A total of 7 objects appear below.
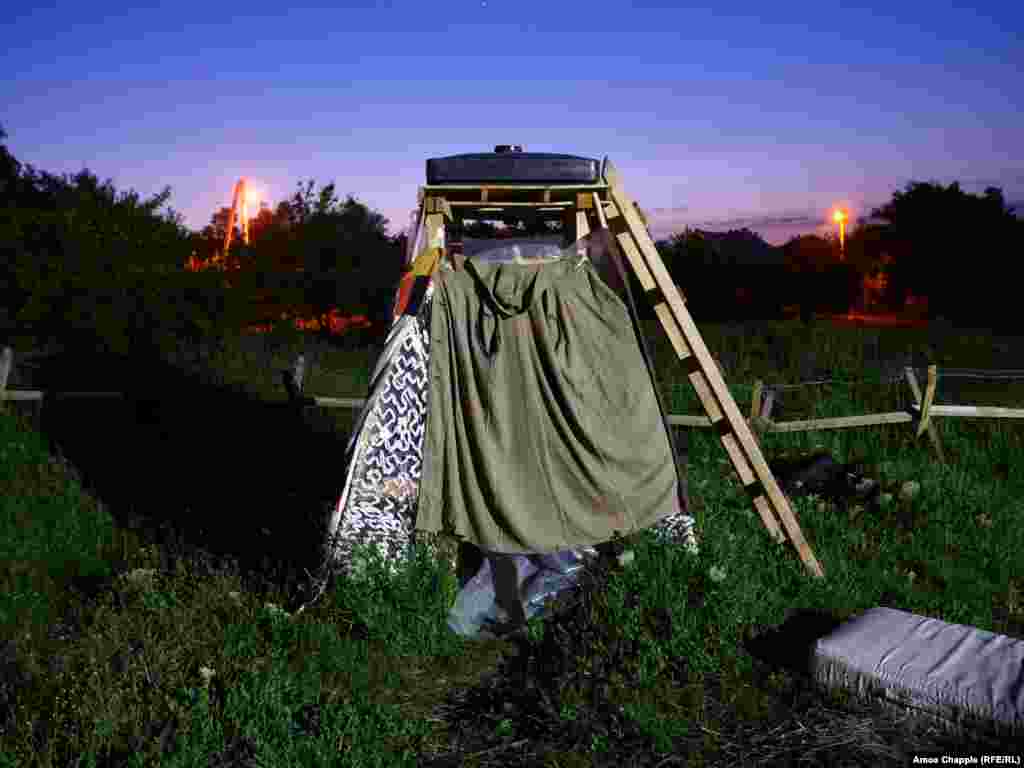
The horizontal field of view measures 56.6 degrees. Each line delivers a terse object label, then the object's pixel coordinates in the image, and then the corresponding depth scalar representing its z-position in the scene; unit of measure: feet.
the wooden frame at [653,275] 17.35
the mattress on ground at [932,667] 12.41
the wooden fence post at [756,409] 29.35
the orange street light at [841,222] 113.39
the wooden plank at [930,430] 27.70
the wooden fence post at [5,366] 33.52
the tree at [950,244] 102.89
